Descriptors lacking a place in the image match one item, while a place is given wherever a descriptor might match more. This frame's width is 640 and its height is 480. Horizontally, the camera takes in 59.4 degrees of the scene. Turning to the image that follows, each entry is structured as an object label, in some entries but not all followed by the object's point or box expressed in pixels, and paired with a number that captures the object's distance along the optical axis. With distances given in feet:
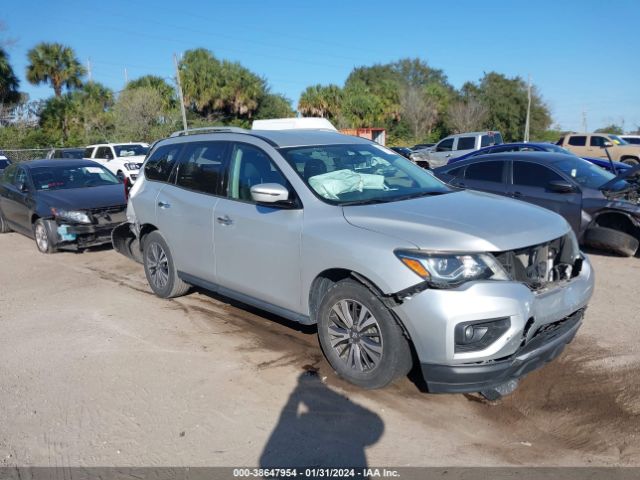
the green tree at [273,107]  152.35
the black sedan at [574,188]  25.46
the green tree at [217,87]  135.03
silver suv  11.43
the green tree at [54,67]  134.21
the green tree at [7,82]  116.86
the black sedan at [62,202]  29.91
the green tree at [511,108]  183.01
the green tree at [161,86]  133.20
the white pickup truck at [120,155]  68.33
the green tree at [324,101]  167.12
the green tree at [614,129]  179.42
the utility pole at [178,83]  110.85
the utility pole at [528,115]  160.35
